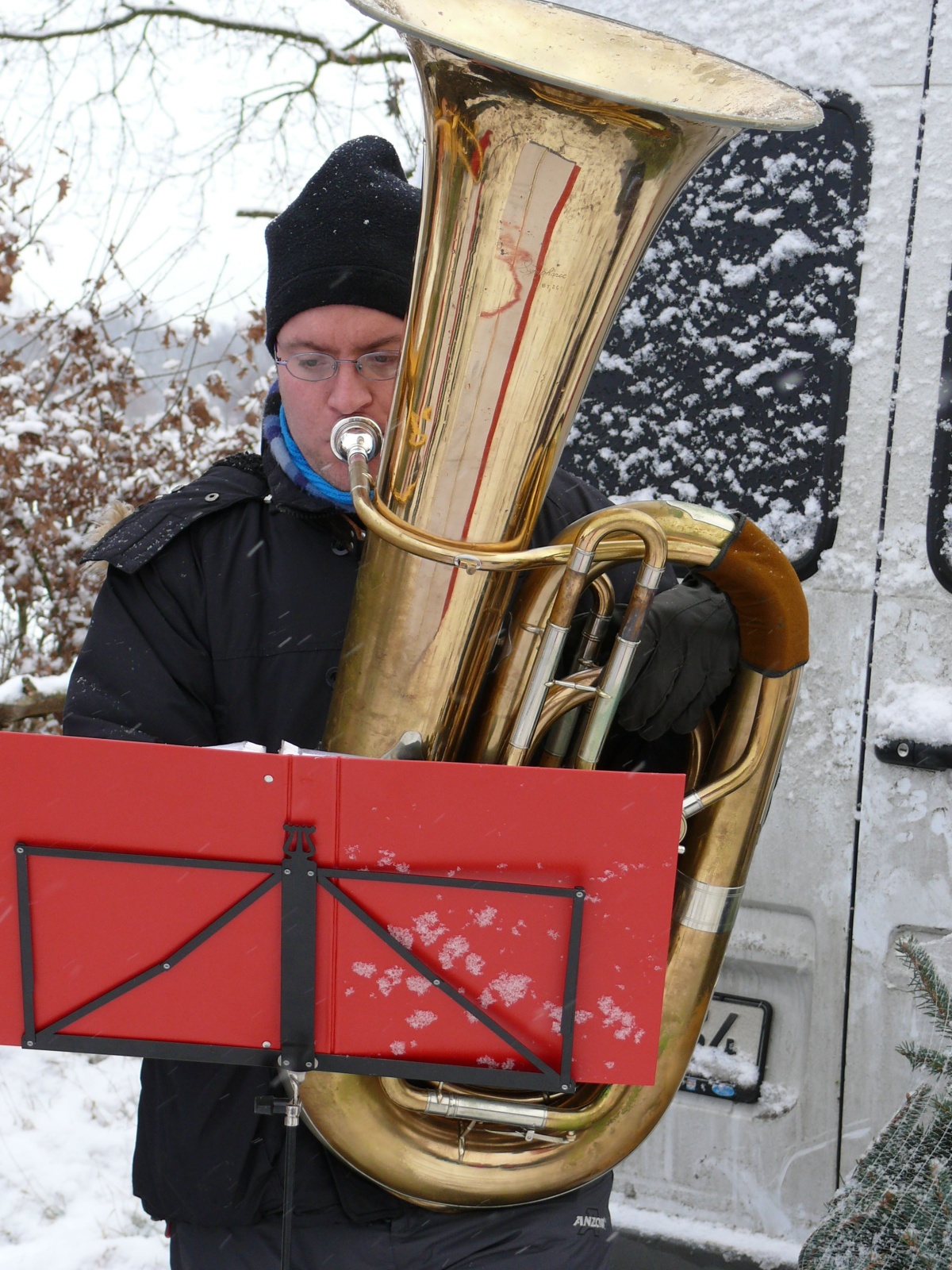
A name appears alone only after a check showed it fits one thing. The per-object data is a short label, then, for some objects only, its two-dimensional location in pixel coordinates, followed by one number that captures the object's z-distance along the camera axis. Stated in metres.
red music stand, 3.12
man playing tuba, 3.43
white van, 3.75
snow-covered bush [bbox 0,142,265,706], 7.74
